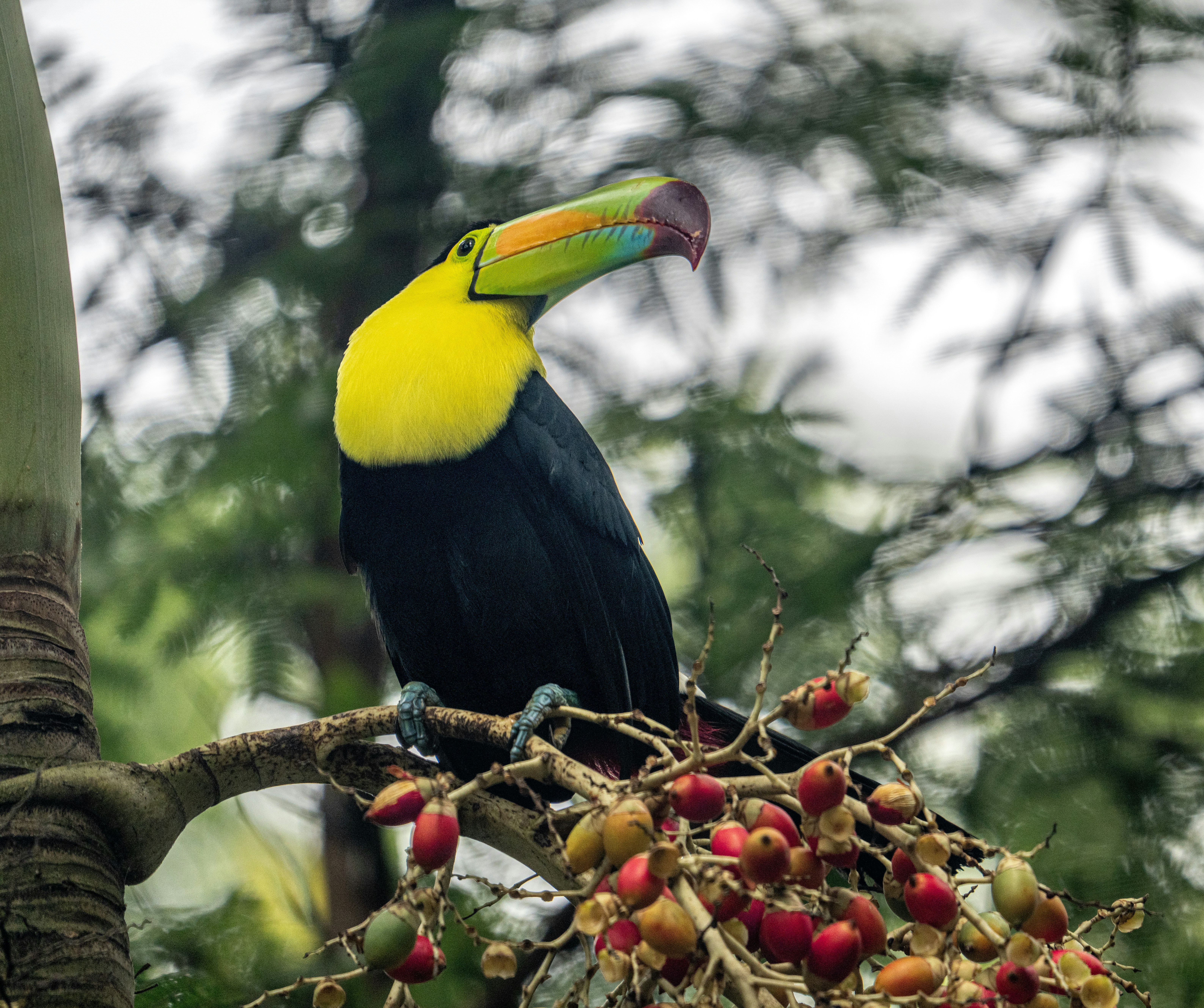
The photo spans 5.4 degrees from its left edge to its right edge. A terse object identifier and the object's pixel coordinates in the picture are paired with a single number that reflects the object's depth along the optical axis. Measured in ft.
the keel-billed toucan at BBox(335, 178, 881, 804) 22.04
